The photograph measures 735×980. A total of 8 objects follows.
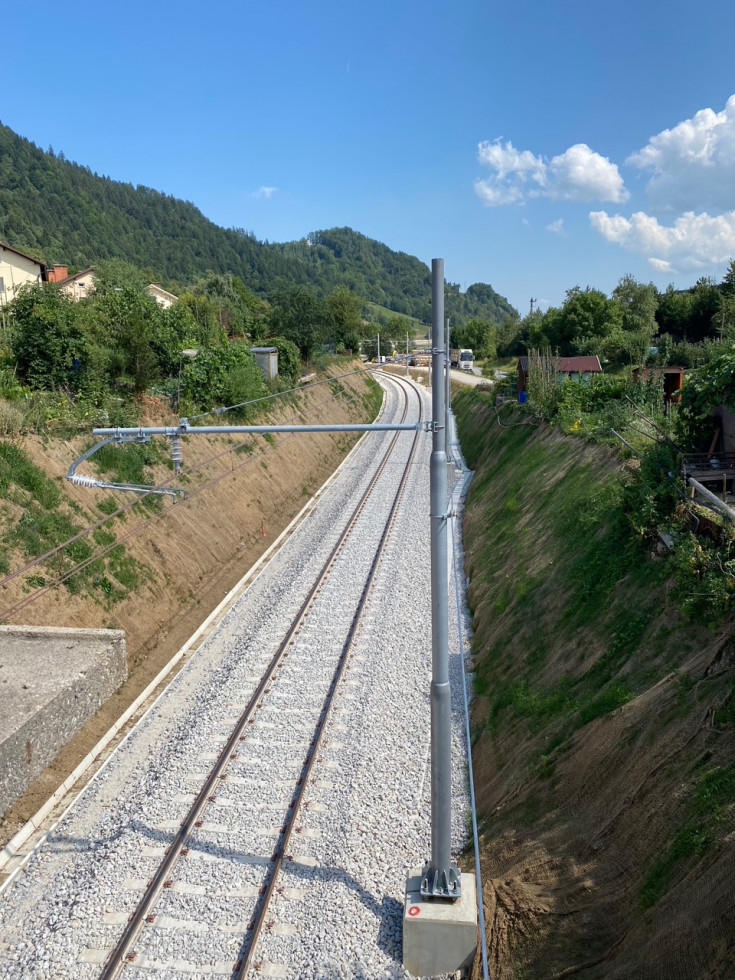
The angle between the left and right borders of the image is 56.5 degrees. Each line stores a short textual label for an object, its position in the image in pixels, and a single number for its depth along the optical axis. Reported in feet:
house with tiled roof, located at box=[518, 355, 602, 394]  119.14
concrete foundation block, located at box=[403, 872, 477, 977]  27.22
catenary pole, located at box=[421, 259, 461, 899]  25.82
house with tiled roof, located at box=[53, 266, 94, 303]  233.90
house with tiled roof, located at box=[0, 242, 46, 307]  165.27
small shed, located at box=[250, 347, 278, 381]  142.20
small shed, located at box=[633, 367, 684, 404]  81.87
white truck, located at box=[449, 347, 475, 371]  296.92
